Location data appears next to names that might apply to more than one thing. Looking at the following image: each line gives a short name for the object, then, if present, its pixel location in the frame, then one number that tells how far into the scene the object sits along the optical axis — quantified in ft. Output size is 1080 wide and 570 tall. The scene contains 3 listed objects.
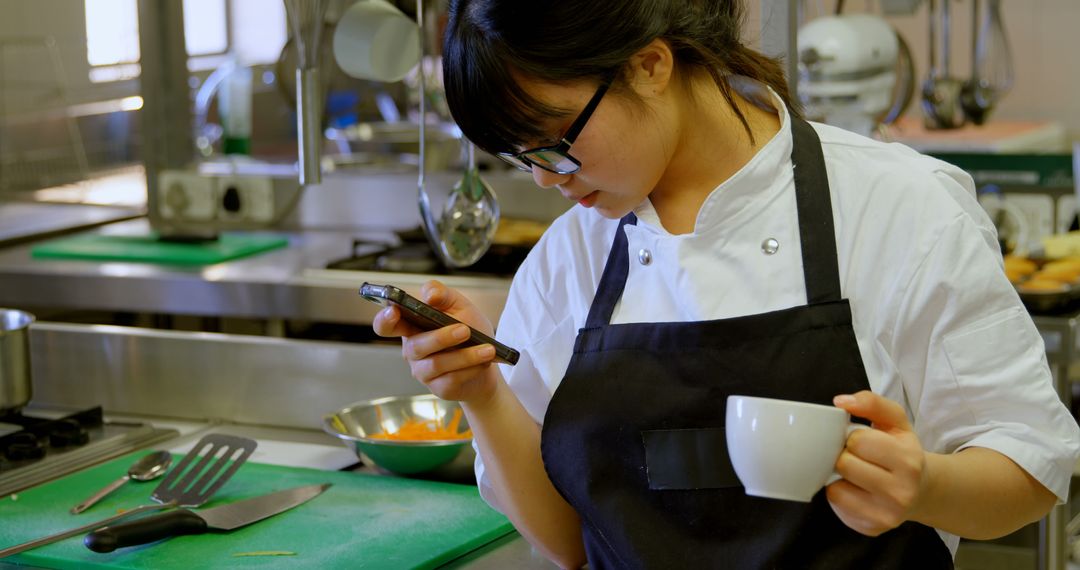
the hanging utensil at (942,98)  14.08
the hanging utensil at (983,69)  14.25
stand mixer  9.09
